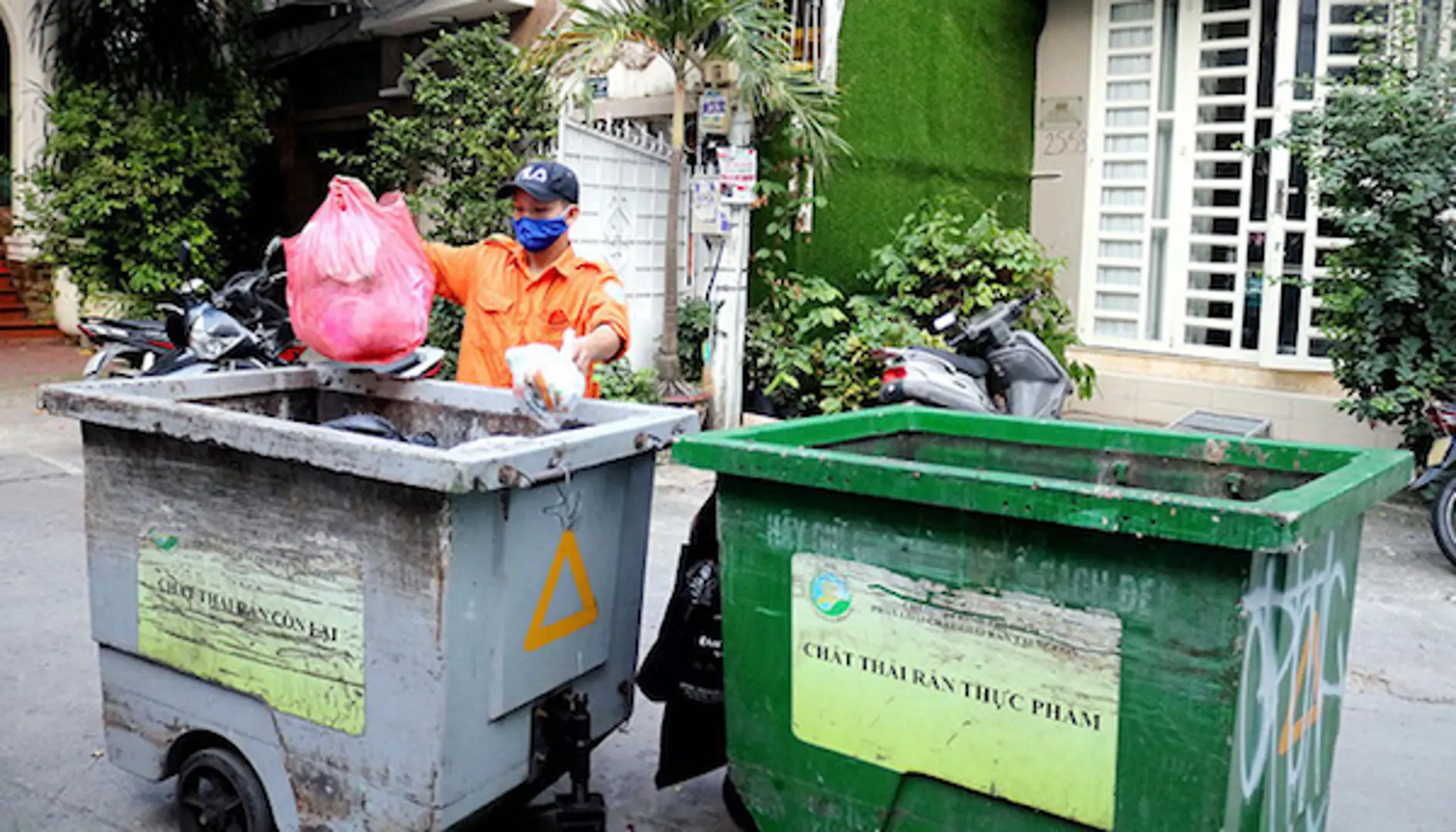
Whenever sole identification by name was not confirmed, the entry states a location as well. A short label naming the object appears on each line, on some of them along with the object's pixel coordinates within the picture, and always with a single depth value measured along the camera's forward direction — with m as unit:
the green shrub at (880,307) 8.14
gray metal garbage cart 2.60
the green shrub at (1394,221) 6.57
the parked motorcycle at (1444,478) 5.92
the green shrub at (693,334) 8.48
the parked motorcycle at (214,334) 6.77
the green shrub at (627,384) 7.79
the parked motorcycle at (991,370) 6.55
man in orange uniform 3.80
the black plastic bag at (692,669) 3.17
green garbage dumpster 2.18
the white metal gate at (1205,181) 8.85
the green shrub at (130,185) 10.81
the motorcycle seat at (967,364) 6.72
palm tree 7.54
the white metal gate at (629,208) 8.12
